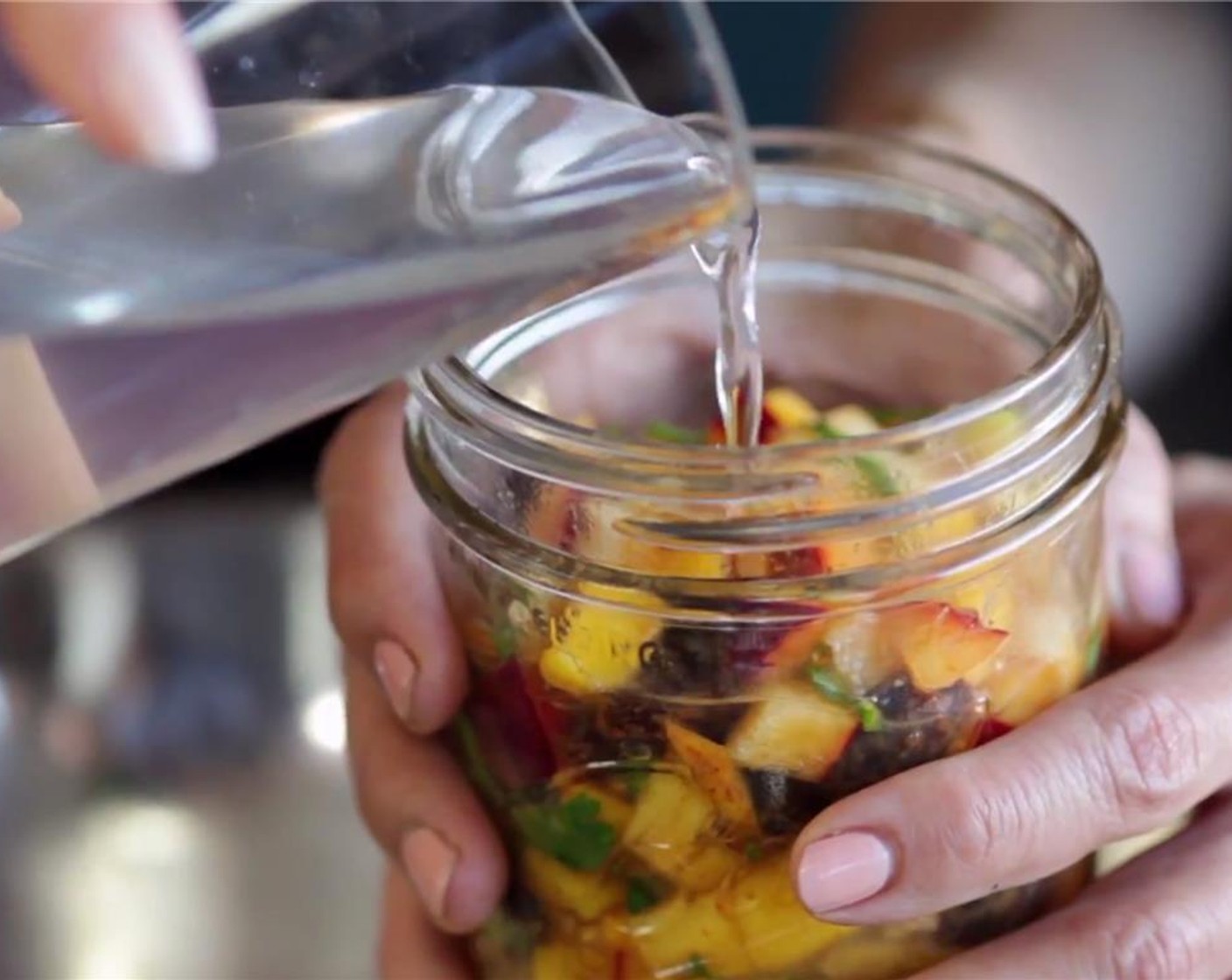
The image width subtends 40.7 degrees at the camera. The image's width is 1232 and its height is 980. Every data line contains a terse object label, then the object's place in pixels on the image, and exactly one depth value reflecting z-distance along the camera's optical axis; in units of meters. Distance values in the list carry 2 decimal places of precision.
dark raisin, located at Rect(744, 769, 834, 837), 0.45
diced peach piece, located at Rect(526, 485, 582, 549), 0.46
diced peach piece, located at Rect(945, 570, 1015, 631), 0.46
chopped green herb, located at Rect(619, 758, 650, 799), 0.46
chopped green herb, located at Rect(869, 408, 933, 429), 0.60
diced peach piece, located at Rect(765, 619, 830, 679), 0.44
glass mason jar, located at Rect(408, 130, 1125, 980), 0.44
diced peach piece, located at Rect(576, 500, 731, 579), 0.45
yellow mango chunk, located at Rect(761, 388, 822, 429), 0.56
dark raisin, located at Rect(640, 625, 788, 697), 0.44
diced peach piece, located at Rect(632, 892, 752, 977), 0.46
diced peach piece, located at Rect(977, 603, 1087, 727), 0.47
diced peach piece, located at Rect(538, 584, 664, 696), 0.45
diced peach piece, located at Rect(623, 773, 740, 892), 0.45
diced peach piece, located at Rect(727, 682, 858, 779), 0.44
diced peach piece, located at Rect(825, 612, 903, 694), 0.44
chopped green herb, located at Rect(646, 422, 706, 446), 0.59
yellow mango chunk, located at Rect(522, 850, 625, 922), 0.48
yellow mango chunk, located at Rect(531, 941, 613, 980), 0.49
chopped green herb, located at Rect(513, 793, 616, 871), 0.47
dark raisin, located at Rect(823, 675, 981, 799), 0.45
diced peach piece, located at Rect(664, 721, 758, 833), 0.44
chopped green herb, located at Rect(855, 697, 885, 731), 0.45
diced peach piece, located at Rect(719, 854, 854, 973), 0.46
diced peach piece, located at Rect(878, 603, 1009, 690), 0.45
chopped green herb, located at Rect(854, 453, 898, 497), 0.44
